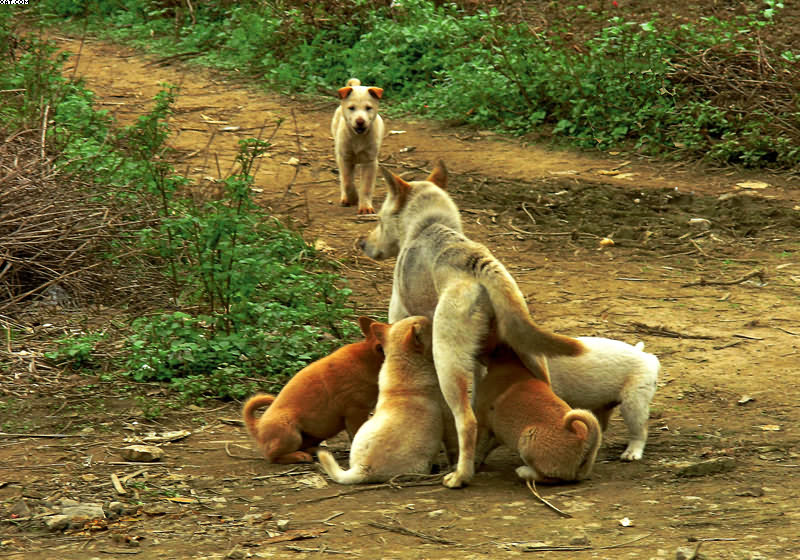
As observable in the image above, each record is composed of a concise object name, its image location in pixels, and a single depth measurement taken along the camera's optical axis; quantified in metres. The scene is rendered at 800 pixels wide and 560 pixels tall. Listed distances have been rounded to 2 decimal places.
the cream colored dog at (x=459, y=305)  10.44
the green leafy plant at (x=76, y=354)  13.57
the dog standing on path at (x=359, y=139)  21.36
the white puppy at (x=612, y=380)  11.34
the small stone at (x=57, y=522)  9.52
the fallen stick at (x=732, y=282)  17.50
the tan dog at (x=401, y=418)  10.51
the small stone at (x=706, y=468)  10.55
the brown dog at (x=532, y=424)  10.22
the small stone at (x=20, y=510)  9.77
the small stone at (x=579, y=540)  8.94
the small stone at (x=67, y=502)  9.91
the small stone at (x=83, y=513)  9.69
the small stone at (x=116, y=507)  9.90
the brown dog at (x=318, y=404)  11.25
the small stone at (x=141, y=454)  11.20
